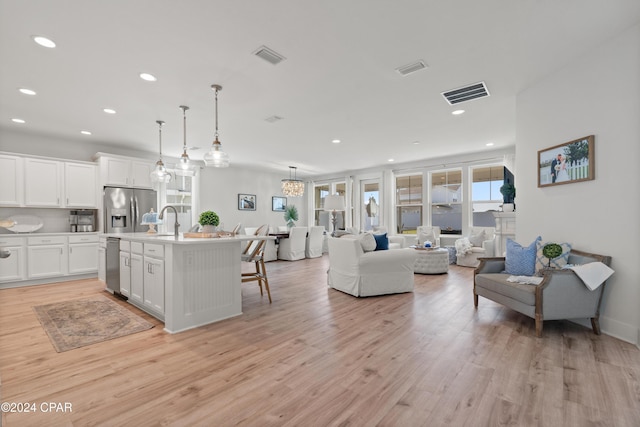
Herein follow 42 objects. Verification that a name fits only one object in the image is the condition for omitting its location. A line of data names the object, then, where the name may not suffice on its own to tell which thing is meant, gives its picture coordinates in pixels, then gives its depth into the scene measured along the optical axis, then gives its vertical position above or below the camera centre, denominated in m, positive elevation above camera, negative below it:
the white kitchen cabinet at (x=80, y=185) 5.61 +0.53
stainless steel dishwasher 4.21 -0.78
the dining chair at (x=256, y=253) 3.96 -0.58
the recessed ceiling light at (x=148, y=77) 3.27 +1.53
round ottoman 5.92 -1.01
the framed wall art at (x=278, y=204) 10.29 +0.29
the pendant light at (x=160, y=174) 4.57 +0.59
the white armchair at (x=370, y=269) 4.25 -0.85
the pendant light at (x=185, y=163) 4.24 +0.73
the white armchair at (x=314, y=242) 8.39 -0.88
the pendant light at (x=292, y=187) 8.72 +0.74
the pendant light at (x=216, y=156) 3.55 +0.68
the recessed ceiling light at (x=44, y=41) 2.60 +1.54
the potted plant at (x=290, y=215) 10.41 -0.11
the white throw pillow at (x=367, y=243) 4.42 -0.47
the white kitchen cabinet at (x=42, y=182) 5.23 +0.55
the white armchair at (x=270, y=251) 7.71 -1.05
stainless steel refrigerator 5.79 +0.09
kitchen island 2.96 -0.73
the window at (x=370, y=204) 9.42 +0.25
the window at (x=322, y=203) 10.51 +0.34
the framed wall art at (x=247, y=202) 9.25 +0.32
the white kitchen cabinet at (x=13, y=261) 4.88 -0.82
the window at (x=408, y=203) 8.62 +0.26
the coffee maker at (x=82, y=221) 5.83 -0.18
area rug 2.81 -1.22
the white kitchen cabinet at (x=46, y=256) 5.13 -0.79
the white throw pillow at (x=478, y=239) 6.93 -0.64
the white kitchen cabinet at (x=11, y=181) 4.99 +0.55
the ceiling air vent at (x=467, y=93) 3.63 +1.53
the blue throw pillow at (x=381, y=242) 4.60 -0.47
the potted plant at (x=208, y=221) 3.41 -0.10
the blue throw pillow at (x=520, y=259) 3.44 -0.57
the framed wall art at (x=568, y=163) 3.00 +0.54
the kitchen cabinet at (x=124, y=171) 5.82 +0.84
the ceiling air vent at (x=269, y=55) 2.80 +1.54
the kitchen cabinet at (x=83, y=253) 5.52 -0.79
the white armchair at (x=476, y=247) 6.71 -0.81
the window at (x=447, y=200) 7.87 +0.31
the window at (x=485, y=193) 7.25 +0.47
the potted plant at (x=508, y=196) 5.81 +0.32
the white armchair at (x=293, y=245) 7.83 -0.89
